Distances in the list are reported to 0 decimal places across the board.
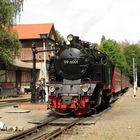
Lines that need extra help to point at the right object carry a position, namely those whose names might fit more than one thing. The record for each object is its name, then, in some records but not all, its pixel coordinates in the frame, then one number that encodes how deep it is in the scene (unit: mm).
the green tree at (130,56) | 70182
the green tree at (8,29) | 24921
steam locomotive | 12068
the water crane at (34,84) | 16559
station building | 31365
